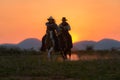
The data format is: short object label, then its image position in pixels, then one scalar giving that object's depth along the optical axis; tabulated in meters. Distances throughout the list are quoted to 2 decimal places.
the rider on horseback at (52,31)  32.19
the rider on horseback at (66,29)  34.00
